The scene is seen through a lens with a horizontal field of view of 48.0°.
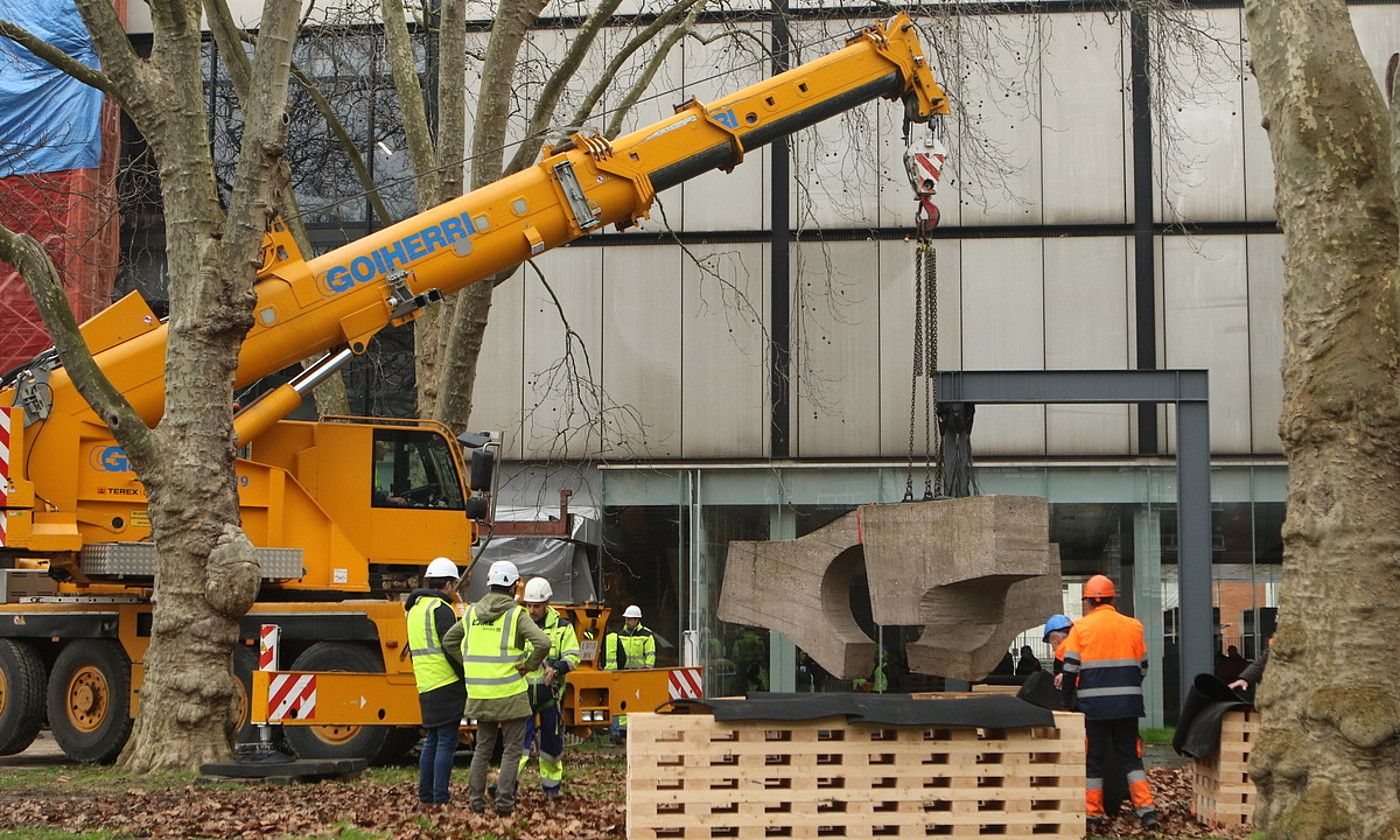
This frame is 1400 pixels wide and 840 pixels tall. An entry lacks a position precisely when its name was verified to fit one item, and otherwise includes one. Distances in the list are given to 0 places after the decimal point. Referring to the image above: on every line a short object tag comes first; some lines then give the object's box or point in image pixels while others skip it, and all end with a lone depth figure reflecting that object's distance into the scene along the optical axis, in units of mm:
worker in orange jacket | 10570
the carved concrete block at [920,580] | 12680
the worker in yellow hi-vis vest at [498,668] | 10445
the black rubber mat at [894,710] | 8891
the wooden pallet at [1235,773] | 9953
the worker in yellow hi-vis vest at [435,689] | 10727
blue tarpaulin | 23672
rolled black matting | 10086
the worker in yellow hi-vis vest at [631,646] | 18297
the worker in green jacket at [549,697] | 11602
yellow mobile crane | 13727
